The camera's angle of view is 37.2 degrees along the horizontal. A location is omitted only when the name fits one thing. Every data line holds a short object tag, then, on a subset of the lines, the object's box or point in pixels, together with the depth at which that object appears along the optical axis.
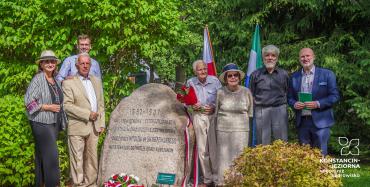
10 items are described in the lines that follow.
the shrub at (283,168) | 5.26
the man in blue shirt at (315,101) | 6.95
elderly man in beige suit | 7.00
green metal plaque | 6.85
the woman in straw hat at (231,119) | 6.99
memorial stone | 7.12
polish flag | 8.97
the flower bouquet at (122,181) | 6.89
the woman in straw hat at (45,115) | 6.79
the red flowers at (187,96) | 7.12
